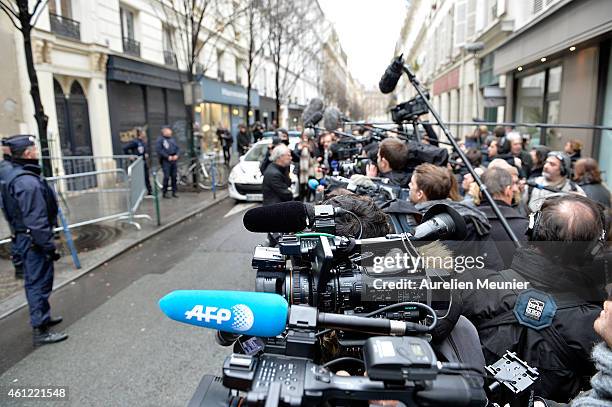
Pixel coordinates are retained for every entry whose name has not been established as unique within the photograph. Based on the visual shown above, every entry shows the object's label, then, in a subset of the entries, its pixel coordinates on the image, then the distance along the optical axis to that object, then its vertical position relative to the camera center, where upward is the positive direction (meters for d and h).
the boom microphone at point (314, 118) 7.67 +0.43
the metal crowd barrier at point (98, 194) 7.04 -0.93
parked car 10.75 -1.04
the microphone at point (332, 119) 7.37 +0.40
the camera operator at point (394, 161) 4.22 -0.22
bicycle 13.20 -1.02
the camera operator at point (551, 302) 1.56 -0.66
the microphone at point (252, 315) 1.09 -0.46
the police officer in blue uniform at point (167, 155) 11.56 -0.33
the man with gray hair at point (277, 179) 5.80 -0.53
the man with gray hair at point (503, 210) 2.50 -0.53
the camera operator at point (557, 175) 4.23 -0.40
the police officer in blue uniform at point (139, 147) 11.79 -0.09
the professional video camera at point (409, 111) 4.35 +0.32
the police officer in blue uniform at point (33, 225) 4.00 -0.78
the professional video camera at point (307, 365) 0.97 -0.57
